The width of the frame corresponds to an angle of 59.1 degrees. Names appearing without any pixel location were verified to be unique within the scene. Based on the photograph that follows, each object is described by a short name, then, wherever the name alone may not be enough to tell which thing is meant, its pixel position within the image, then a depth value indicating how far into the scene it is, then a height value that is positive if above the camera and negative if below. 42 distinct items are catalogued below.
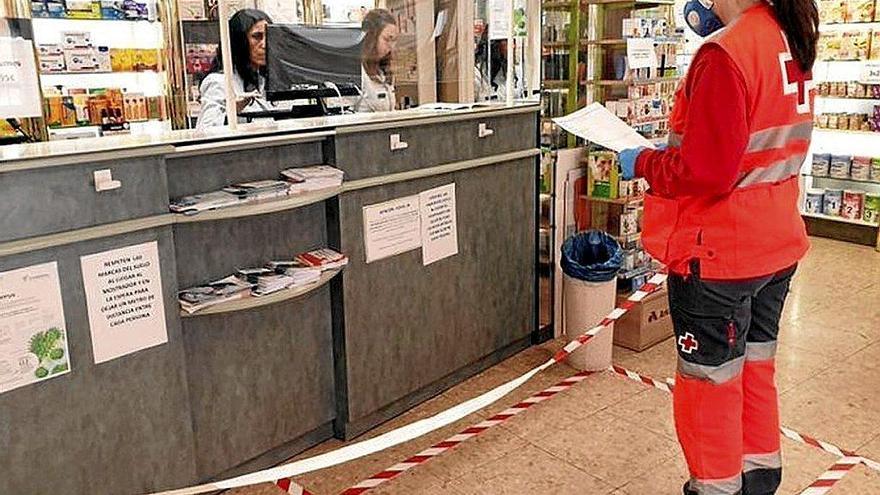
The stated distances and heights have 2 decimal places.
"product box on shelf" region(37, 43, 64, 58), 4.82 +0.25
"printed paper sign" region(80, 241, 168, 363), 2.32 -0.64
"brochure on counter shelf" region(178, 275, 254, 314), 2.54 -0.68
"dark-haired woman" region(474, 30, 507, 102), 4.09 +0.03
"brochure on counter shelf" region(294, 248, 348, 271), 2.90 -0.66
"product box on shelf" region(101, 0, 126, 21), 5.06 +0.50
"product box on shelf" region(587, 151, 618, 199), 4.09 -0.54
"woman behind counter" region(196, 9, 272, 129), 3.45 +0.02
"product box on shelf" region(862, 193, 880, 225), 6.14 -1.15
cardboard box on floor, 4.11 -1.34
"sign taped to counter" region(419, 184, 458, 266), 3.42 -0.65
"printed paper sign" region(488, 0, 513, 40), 4.01 +0.29
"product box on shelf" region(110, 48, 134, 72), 5.12 +0.18
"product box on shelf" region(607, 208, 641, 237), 4.18 -0.81
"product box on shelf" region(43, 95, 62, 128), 4.78 -0.12
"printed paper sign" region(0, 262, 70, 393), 2.14 -0.65
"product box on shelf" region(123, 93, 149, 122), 5.18 -0.13
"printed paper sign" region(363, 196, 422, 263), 3.15 -0.61
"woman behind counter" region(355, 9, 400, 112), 3.89 +0.07
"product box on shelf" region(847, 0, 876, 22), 6.06 +0.39
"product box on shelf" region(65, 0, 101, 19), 4.93 +0.50
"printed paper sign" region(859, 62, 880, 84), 6.10 -0.09
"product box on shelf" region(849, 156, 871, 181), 6.21 -0.84
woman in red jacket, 2.09 -0.42
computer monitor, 3.24 +0.08
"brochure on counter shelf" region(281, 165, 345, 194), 2.76 -0.34
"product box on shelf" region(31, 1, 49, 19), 4.69 +0.49
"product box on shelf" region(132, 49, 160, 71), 5.19 +0.18
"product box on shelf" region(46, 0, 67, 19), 4.81 +0.49
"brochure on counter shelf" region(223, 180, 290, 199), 2.62 -0.35
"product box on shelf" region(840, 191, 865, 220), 6.25 -1.13
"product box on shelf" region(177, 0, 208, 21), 5.21 +0.50
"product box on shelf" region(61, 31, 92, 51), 4.91 +0.31
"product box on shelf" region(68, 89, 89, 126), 4.93 -0.10
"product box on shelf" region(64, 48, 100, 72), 4.92 +0.18
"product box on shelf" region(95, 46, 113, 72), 5.06 +0.20
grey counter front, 2.26 -0.86
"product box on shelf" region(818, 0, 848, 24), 6.24 +0.41
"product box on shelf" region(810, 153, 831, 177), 6.45 -0.83
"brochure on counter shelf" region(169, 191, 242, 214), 2.47 -0.37
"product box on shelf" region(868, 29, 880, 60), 6.06 +0.13
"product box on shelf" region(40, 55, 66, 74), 4.82 +0.16
